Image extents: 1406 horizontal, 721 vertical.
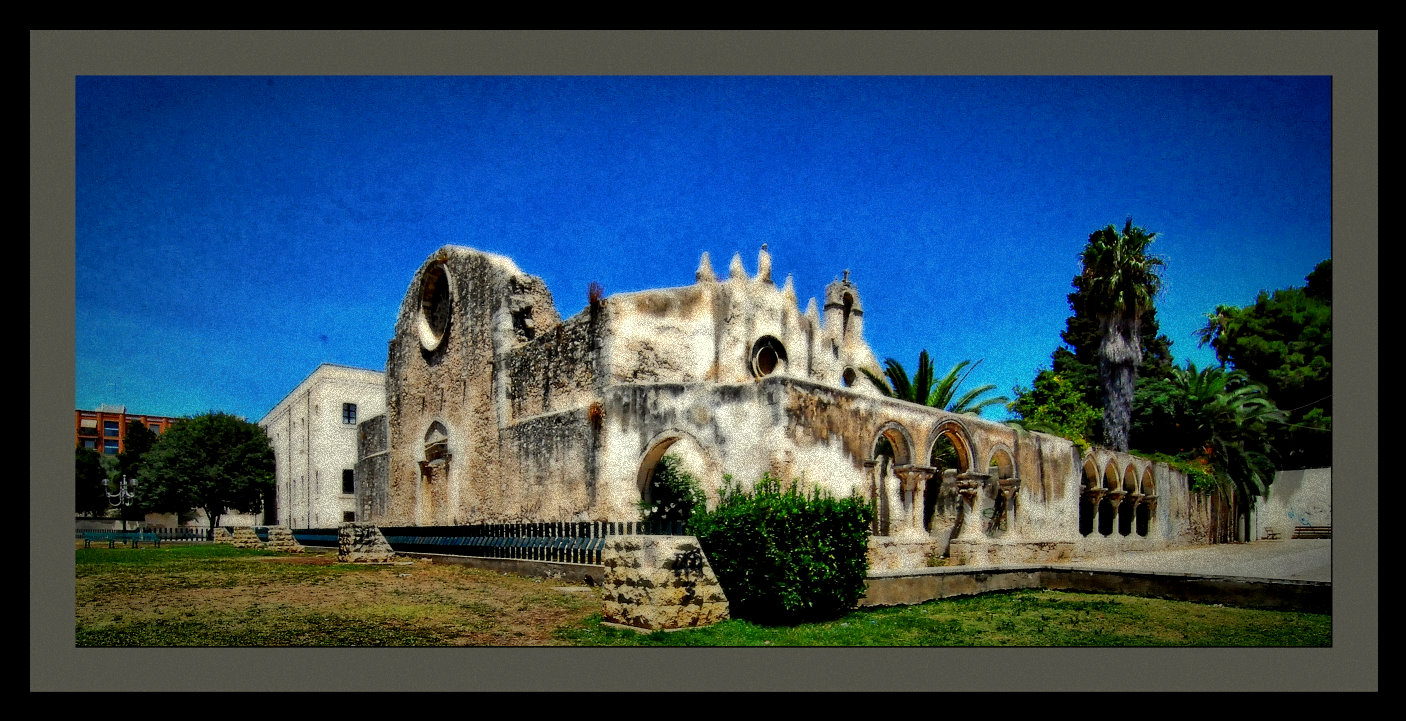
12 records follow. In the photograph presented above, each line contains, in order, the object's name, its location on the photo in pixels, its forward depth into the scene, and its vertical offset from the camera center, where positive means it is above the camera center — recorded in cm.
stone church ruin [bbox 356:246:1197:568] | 1161 -56
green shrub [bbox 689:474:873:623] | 791 -149
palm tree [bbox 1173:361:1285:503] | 2081 -80
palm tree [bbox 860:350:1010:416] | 2206 +14
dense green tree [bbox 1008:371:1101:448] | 2569 -34
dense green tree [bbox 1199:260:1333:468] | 1798 +107
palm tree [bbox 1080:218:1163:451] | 2061 +224
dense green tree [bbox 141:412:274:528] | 3253 -282
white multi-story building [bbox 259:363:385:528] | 3566 -216
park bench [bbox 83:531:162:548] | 1725 -333
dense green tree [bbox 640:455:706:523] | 1346 -161
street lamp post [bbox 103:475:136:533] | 2332 -306
